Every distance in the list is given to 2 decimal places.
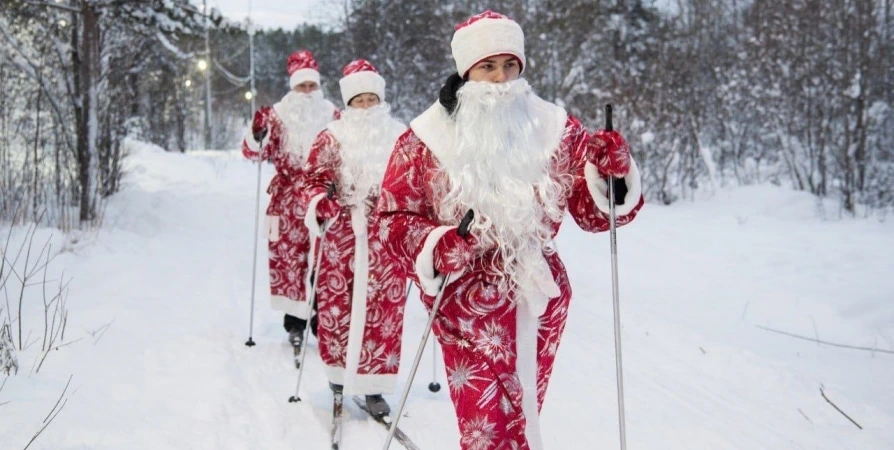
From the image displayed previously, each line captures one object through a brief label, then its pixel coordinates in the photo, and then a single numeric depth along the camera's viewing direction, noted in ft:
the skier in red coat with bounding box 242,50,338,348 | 18.13
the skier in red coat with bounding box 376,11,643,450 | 7.52
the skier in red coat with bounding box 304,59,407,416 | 12.93
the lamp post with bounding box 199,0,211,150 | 102.22
